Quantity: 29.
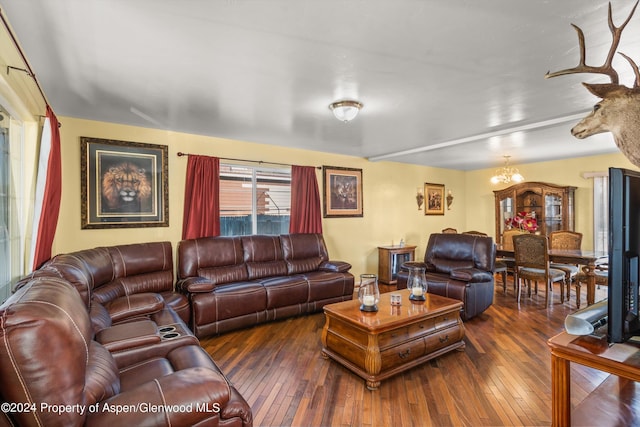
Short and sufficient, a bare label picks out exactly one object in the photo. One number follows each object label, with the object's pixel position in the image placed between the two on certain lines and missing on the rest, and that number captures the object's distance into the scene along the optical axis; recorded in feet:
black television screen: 3.77
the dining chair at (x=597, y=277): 13.10
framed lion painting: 11.18
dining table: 12.78
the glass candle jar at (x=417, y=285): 9.79
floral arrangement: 16.94
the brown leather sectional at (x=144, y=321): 3.13
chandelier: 16.96
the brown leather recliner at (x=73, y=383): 3.04
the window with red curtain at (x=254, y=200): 14.48
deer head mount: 5.25
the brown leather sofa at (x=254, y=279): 11.03
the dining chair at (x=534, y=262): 13.62
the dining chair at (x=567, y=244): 14.64
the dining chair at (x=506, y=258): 16.37
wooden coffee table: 7.69
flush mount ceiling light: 9.23
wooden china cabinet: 18.62
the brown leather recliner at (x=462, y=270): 12.30
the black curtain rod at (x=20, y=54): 5.27
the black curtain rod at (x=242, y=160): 12.97
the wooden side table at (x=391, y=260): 18.40
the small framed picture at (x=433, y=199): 22.63
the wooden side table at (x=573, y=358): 3.87
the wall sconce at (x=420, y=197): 22.03
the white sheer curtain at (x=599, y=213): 17.83
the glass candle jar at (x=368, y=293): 8.79
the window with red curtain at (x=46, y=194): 7.76
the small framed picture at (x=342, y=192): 17.40
